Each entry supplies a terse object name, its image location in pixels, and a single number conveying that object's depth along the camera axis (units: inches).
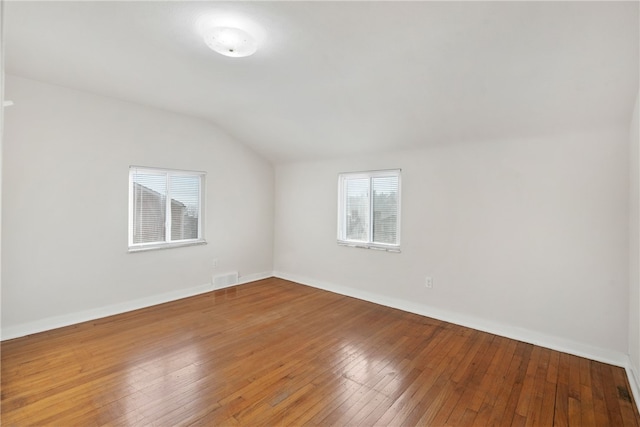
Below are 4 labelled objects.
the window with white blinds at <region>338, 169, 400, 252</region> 167.3
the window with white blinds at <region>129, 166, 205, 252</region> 155.9
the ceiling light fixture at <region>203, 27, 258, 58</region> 87.3
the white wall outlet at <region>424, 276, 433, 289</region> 150.6
